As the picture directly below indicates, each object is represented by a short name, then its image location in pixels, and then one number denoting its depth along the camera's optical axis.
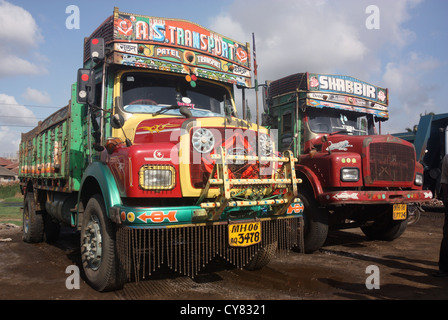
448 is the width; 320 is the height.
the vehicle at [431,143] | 10.95
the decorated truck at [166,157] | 3.49
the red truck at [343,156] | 5.67
